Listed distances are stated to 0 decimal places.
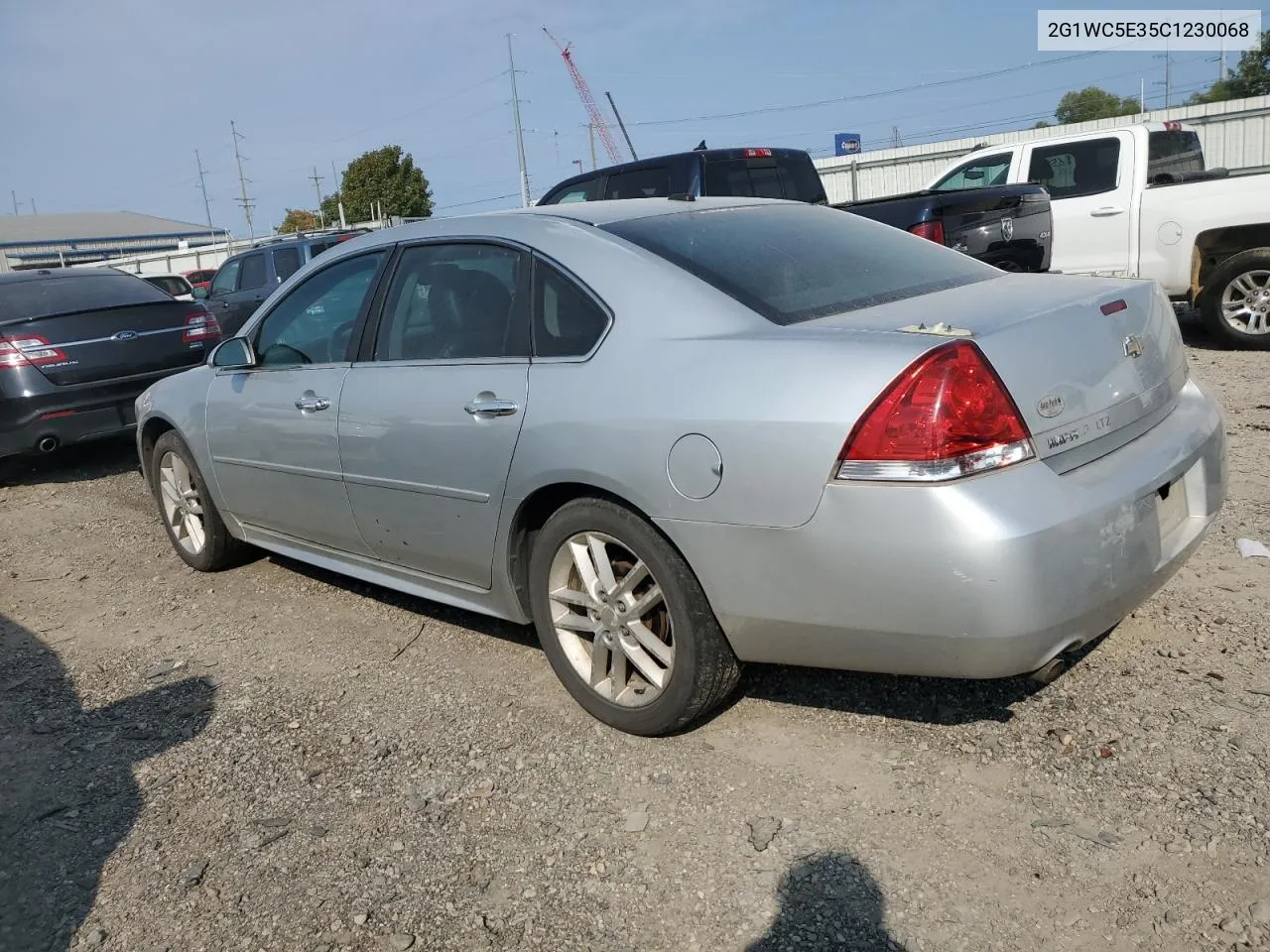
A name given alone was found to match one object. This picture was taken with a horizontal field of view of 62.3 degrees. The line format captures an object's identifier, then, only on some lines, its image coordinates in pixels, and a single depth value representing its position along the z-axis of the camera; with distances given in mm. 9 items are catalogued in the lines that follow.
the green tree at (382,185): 55812
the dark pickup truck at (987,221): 8180
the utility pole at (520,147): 44538
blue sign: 37375
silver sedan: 2500
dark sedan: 7266
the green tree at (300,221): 69938
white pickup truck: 8297
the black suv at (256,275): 14781
